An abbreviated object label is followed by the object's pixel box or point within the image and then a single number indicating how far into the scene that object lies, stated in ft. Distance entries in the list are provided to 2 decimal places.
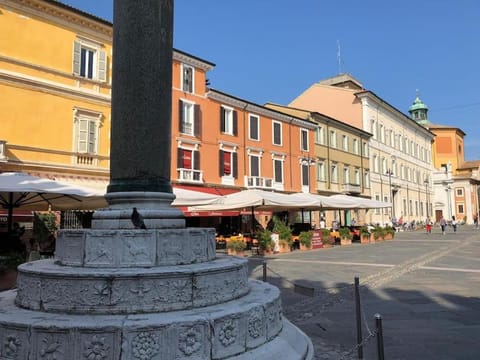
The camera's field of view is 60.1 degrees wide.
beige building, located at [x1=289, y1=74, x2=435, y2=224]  142.63
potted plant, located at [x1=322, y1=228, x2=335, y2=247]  69.92
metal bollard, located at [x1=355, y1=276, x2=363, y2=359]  16.02
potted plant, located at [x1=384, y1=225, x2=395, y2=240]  91.34
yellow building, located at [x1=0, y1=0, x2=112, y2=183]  56.24
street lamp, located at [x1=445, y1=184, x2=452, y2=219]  225.35
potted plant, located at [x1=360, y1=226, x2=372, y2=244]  80.96
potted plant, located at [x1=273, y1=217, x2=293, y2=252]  58.34
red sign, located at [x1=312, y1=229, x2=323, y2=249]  65.55
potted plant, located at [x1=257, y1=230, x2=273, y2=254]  55.06
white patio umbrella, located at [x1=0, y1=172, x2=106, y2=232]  30.45
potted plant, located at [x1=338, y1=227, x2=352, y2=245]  75.82
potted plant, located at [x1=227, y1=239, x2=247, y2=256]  53.67
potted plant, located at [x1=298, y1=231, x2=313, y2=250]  62.95
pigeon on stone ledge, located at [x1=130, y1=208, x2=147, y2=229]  13.34
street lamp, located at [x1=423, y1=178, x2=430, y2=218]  204.99
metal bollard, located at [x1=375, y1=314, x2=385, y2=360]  13.13
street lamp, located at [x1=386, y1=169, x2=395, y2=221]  148.09
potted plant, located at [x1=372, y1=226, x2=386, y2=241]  85.76
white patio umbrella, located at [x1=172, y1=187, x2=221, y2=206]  41.00
